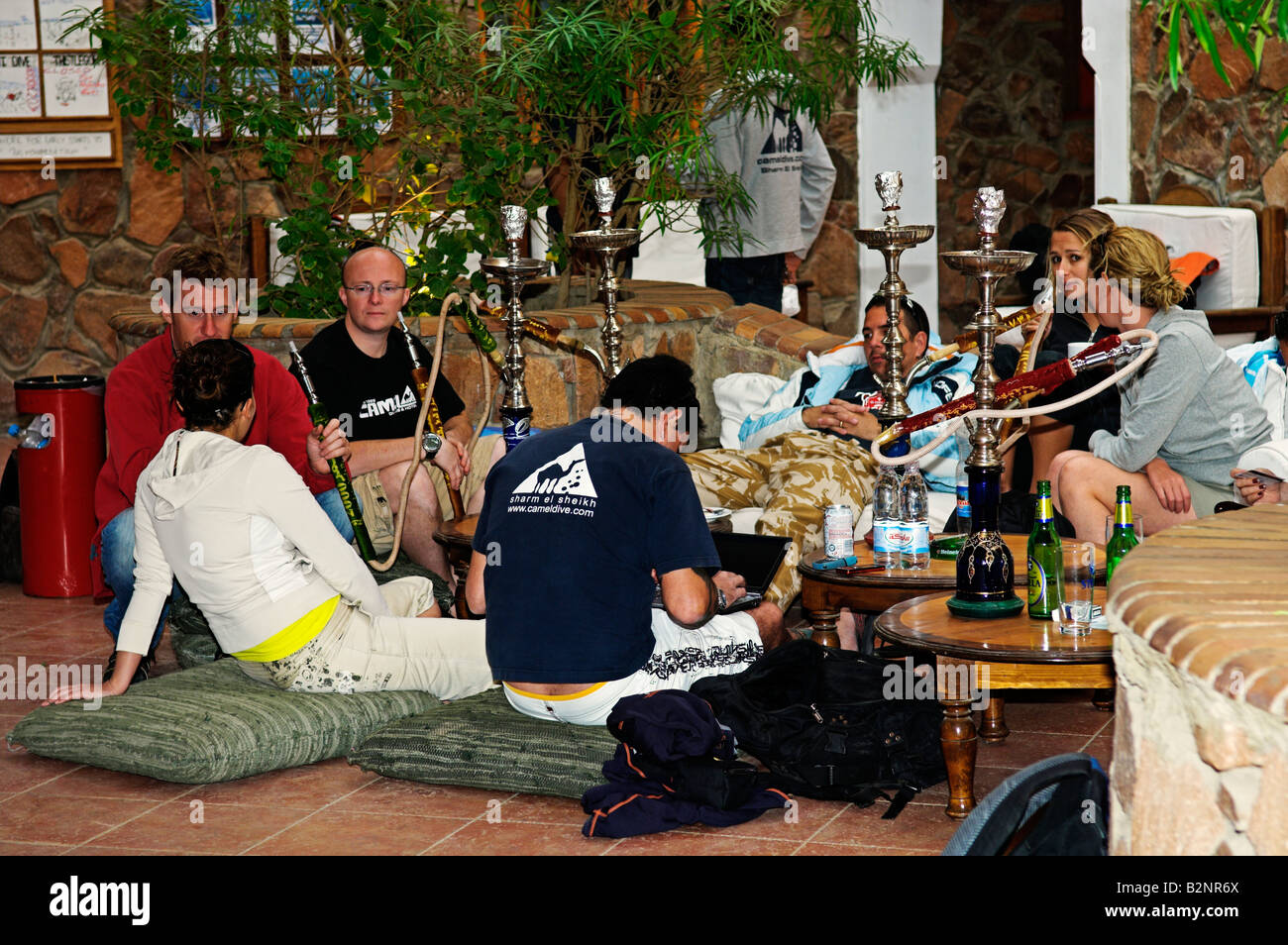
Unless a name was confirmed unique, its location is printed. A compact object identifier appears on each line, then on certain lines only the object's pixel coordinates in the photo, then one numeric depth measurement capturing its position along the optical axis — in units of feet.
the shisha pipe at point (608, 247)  16.52
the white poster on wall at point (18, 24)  25.80
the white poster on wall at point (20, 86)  25.96
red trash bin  17.98
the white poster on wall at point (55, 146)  25.95
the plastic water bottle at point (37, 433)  17.90
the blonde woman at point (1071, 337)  16.35
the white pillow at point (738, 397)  19.74
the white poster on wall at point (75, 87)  25.84
